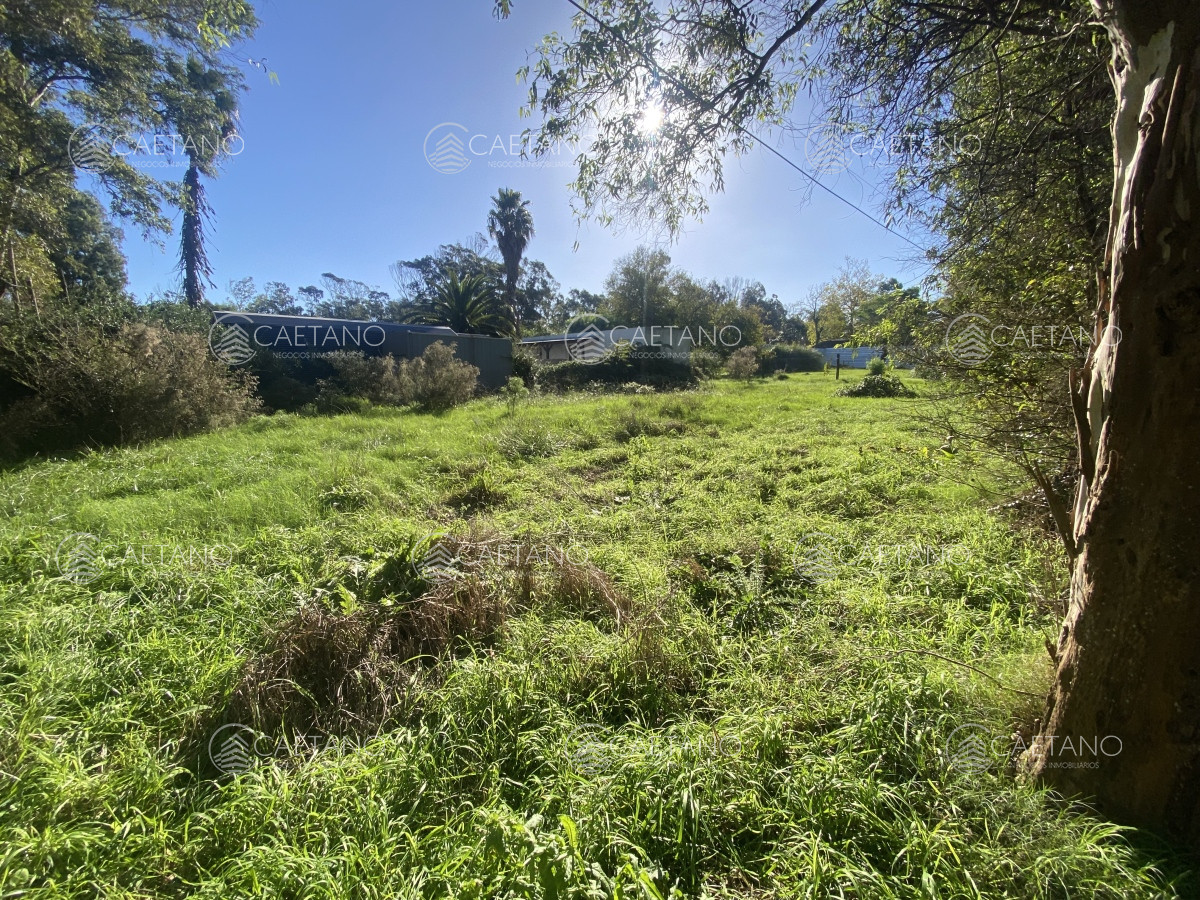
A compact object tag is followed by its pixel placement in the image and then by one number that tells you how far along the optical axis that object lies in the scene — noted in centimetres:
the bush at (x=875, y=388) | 1288
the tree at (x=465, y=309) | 2150
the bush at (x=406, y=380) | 1193
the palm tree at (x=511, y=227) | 2738
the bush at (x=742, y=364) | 2142
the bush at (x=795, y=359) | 2714
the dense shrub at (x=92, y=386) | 659
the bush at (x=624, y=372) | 1780
